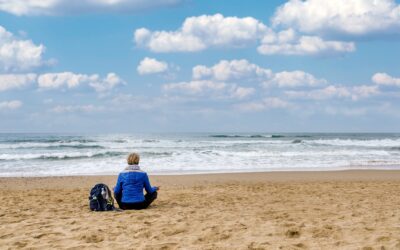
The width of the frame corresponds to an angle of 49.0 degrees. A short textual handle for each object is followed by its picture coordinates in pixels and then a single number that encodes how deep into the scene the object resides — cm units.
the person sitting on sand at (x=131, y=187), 774
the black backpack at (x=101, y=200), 768
